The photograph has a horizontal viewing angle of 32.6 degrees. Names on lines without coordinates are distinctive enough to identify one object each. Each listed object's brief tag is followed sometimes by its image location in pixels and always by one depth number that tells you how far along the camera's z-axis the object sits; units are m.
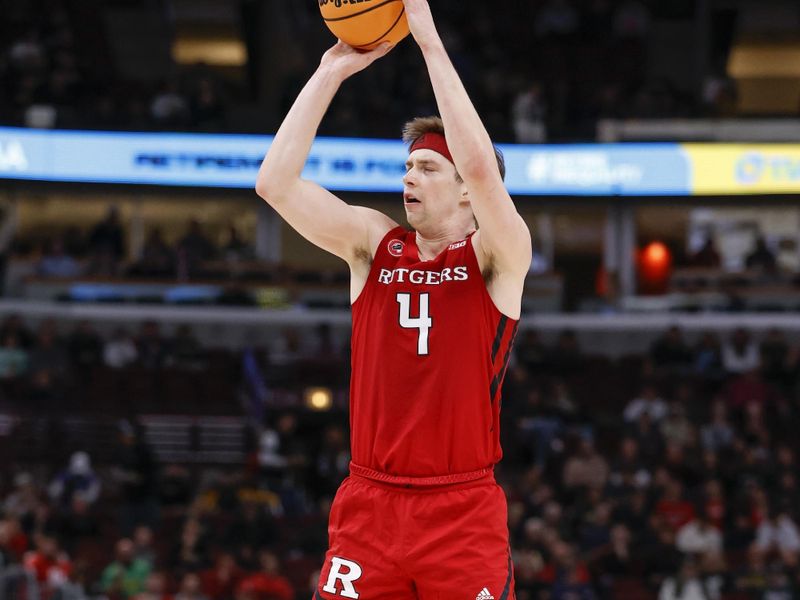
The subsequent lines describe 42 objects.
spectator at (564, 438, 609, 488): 18.89
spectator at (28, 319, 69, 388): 22.55
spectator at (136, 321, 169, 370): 23.16
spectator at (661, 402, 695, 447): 20.34
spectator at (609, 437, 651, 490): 18.58
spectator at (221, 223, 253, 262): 27.72
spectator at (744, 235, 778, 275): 27.19
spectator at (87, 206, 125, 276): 26.64
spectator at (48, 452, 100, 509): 18.17
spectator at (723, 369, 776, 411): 22.00
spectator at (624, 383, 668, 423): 21.27
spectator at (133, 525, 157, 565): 15.74
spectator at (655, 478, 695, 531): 17.83
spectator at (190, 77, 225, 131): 27.17
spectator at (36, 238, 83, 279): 26.64
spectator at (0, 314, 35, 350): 23.06
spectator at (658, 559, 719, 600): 15.55
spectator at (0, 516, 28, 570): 14.90
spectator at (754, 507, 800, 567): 17.38
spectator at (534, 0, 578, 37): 30.88
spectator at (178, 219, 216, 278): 26.97
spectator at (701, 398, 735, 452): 20.53
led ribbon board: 26.86
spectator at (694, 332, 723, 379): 23.30
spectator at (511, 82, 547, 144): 27.22
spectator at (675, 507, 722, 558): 17.09
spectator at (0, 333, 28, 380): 22.36
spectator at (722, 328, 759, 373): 24.16
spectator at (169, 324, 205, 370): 23.56
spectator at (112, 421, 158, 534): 18.12
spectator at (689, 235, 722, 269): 27.62
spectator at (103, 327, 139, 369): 23.30
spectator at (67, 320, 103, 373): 22.88
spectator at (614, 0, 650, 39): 30.95
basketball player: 4.92
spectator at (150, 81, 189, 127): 26.98
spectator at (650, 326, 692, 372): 23.73
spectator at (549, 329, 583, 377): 23.69
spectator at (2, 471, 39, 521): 16.83
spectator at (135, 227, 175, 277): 26.80
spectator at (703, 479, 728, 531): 17.95
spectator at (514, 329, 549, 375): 23.61
